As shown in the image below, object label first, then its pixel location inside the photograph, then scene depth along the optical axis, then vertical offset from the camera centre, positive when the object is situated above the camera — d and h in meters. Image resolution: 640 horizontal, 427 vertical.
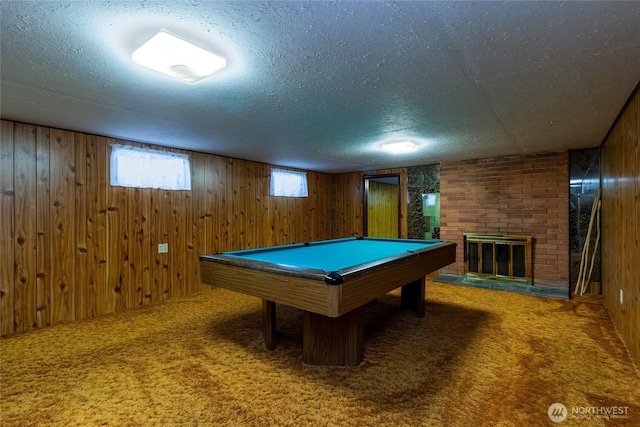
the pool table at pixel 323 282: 1.74 -0.47
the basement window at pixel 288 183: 5.25 +0.51
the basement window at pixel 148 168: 3.39 +0.53
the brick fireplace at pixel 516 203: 4.21 +0.09
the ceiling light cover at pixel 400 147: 3.51 +0.76
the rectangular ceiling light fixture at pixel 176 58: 1.42 +0.78
